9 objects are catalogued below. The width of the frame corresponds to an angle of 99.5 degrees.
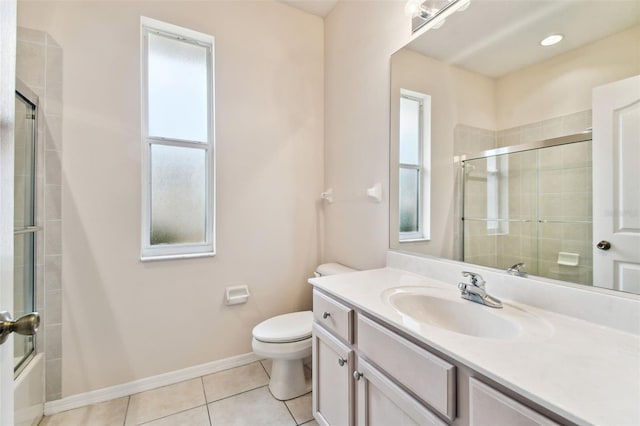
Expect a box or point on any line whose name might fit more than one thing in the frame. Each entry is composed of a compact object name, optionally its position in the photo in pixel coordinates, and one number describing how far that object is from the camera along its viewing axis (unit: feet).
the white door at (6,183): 1.90
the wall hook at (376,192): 5.82
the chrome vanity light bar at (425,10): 4.50
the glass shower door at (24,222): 4.52
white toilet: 5.34
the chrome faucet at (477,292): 3.38
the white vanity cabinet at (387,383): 2.17
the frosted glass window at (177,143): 6.08
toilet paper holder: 6.57
